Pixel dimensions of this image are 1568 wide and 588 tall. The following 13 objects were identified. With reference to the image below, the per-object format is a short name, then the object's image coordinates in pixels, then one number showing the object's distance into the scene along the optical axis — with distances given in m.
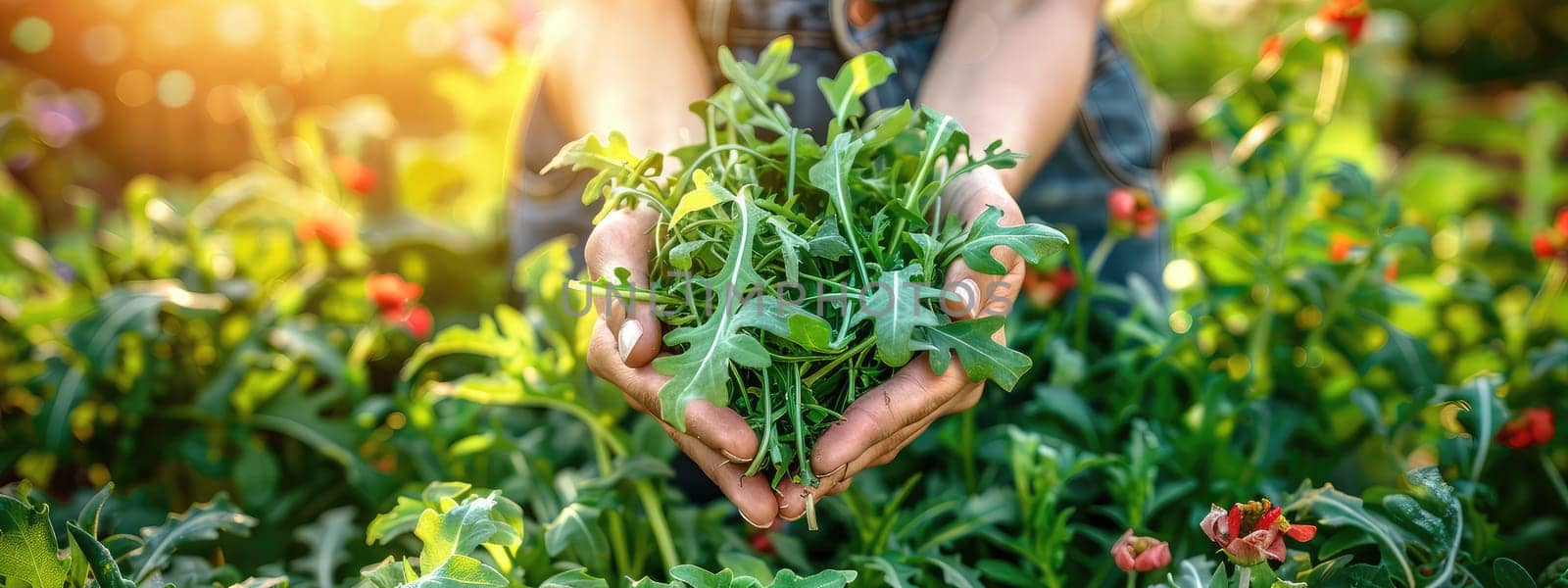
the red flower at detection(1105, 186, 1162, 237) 1.58
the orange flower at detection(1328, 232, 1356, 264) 1.75
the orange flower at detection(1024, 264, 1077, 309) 1.61
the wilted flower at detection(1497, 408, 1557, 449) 1.40
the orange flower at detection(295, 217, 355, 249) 1.98
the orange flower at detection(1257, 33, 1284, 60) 1.71
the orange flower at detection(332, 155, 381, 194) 2.21
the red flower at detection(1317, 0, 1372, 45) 1.63
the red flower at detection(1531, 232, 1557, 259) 1.82
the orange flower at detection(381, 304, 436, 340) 1.79
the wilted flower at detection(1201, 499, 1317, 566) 0.95
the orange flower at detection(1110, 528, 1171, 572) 1.09
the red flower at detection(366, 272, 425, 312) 1.79
